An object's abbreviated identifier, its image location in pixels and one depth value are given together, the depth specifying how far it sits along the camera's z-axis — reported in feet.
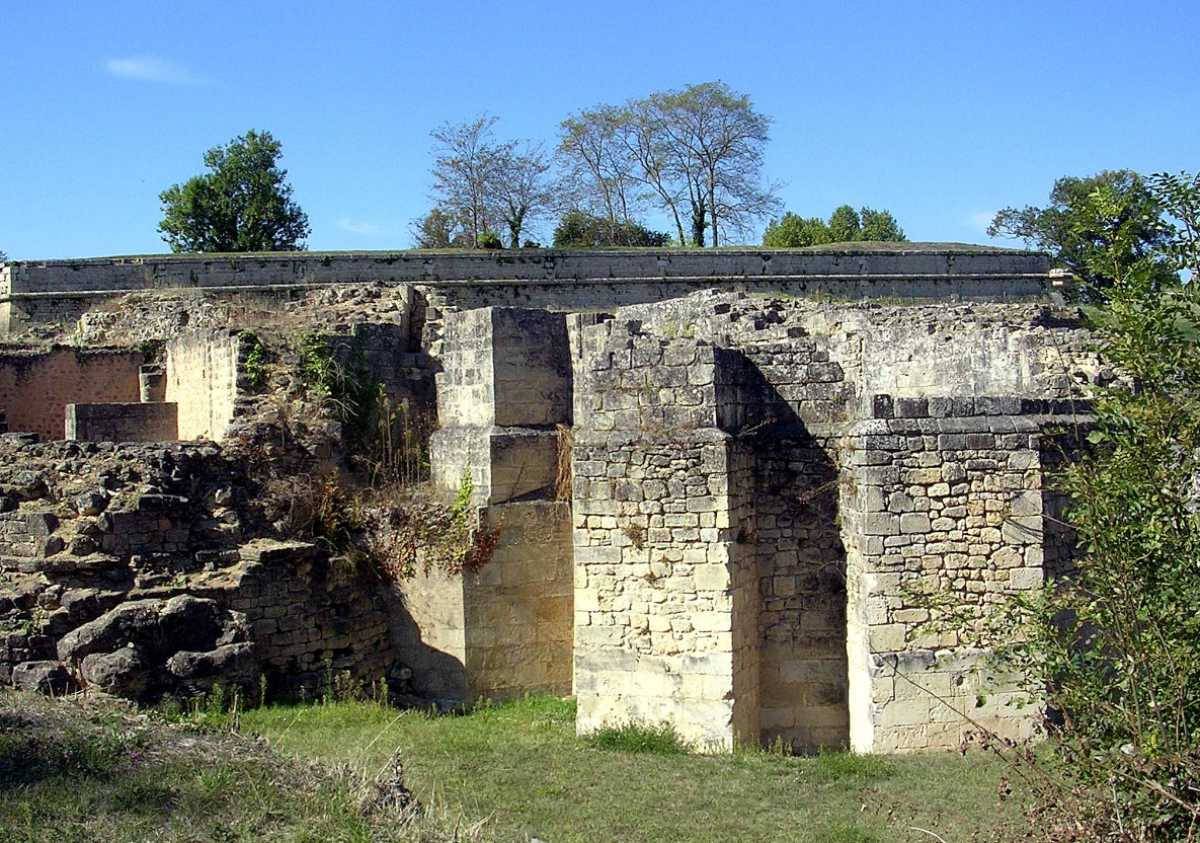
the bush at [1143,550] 18.76
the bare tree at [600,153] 145.79
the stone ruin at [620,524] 30.40
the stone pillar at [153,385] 50.65
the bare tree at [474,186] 139.85
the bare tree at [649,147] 144.25
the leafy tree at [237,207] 124.16
